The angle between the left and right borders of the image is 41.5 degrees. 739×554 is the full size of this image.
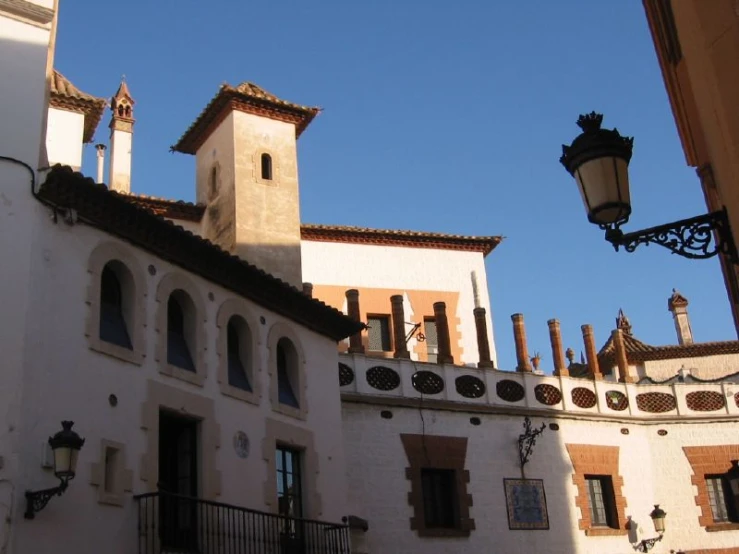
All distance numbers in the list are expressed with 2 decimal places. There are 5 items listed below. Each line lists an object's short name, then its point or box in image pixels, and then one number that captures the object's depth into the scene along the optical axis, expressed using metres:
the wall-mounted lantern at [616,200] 5.93
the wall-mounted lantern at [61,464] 10.17
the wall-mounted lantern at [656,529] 21.27
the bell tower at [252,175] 21.06
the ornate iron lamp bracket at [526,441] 20.77
